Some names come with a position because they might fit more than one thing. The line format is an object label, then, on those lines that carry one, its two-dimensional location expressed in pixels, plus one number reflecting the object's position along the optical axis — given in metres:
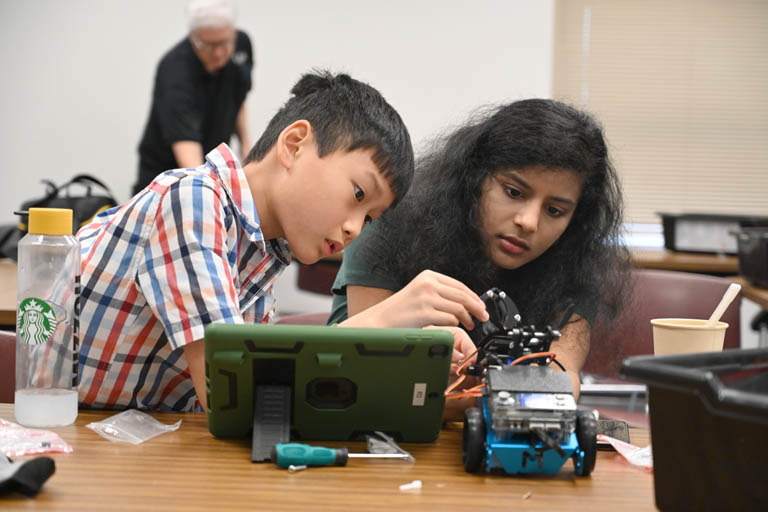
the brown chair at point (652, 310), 1.99
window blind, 4.45
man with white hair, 3.44
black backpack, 2.79
